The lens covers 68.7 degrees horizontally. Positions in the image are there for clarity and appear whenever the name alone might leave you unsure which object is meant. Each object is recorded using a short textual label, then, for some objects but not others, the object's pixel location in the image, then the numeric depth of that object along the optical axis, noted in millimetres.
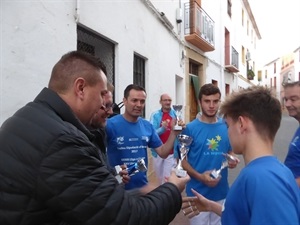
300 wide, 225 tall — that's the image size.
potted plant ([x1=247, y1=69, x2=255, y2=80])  18706
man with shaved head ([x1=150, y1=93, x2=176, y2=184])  3793
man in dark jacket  863
